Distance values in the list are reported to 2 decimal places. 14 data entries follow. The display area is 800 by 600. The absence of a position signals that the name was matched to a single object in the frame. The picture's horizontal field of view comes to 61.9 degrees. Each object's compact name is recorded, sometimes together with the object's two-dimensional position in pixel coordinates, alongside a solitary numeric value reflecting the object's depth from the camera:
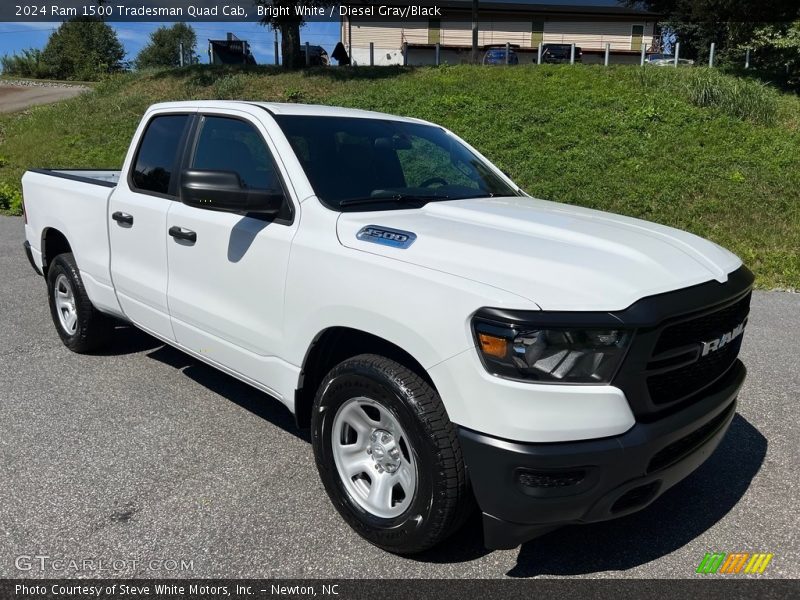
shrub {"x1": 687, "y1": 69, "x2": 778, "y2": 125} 14.21
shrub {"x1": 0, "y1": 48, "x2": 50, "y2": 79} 43.72
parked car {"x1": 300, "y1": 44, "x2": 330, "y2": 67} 26.26
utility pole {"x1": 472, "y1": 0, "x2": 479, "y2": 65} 22.91
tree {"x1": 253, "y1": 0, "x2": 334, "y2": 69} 20.06
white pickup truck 2.34
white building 38.94
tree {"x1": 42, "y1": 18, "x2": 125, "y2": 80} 43.88
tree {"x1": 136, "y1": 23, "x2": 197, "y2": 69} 73.31
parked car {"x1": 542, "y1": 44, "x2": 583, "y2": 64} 27.56
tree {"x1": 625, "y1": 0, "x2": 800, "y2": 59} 16.44
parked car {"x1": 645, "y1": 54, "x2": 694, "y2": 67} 26.99
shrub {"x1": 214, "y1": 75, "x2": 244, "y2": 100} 19.42
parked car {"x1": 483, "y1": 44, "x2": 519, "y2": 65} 27.95
